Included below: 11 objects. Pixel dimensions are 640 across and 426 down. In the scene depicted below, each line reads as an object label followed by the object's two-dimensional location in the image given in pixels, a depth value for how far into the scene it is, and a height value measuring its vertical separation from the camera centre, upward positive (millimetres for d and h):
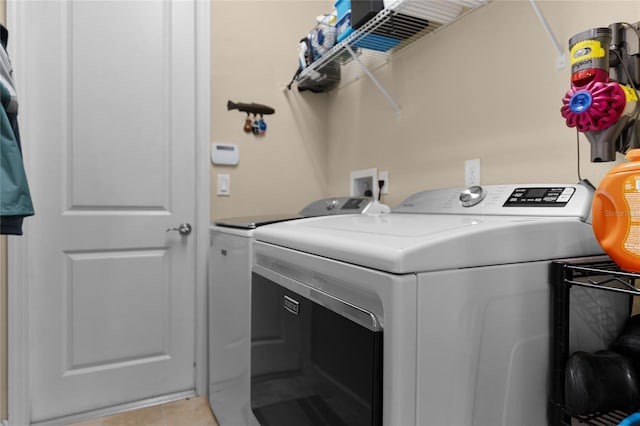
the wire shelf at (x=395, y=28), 1451 +761
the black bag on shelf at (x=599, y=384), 779 -363
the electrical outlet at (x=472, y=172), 1480 +140
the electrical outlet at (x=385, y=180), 1982 +140
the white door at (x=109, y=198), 1824 +35
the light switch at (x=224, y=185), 2201 +121
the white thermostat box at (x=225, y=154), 2178 +300
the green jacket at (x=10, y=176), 1084 +81
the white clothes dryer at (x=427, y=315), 664 -210
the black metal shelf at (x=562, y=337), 798 -274
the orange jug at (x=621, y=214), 712 -10
